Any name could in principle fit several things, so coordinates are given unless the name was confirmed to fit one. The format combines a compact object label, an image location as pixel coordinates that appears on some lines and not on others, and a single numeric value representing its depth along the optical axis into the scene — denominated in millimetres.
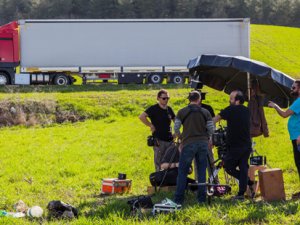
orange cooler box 20812
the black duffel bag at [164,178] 19719
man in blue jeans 17187
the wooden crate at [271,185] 17969
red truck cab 59187
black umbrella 19156
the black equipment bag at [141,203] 16969
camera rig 18812
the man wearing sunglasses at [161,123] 20391
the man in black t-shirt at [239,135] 18125
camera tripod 19062
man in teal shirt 17891
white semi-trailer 63281
